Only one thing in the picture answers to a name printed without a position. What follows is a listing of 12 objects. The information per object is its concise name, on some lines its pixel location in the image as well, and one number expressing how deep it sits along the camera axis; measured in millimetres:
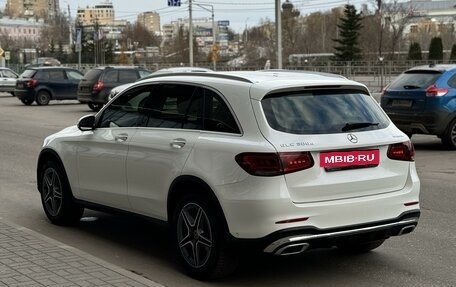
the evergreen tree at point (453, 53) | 60131
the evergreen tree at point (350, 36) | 74062
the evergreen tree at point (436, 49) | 63281
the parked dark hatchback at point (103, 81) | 25500
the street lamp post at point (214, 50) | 52172
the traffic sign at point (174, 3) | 56144
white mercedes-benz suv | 4910
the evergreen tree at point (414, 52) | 62219
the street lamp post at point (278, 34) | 34562
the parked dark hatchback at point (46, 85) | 31141
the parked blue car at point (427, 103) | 13266
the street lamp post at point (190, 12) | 55922
